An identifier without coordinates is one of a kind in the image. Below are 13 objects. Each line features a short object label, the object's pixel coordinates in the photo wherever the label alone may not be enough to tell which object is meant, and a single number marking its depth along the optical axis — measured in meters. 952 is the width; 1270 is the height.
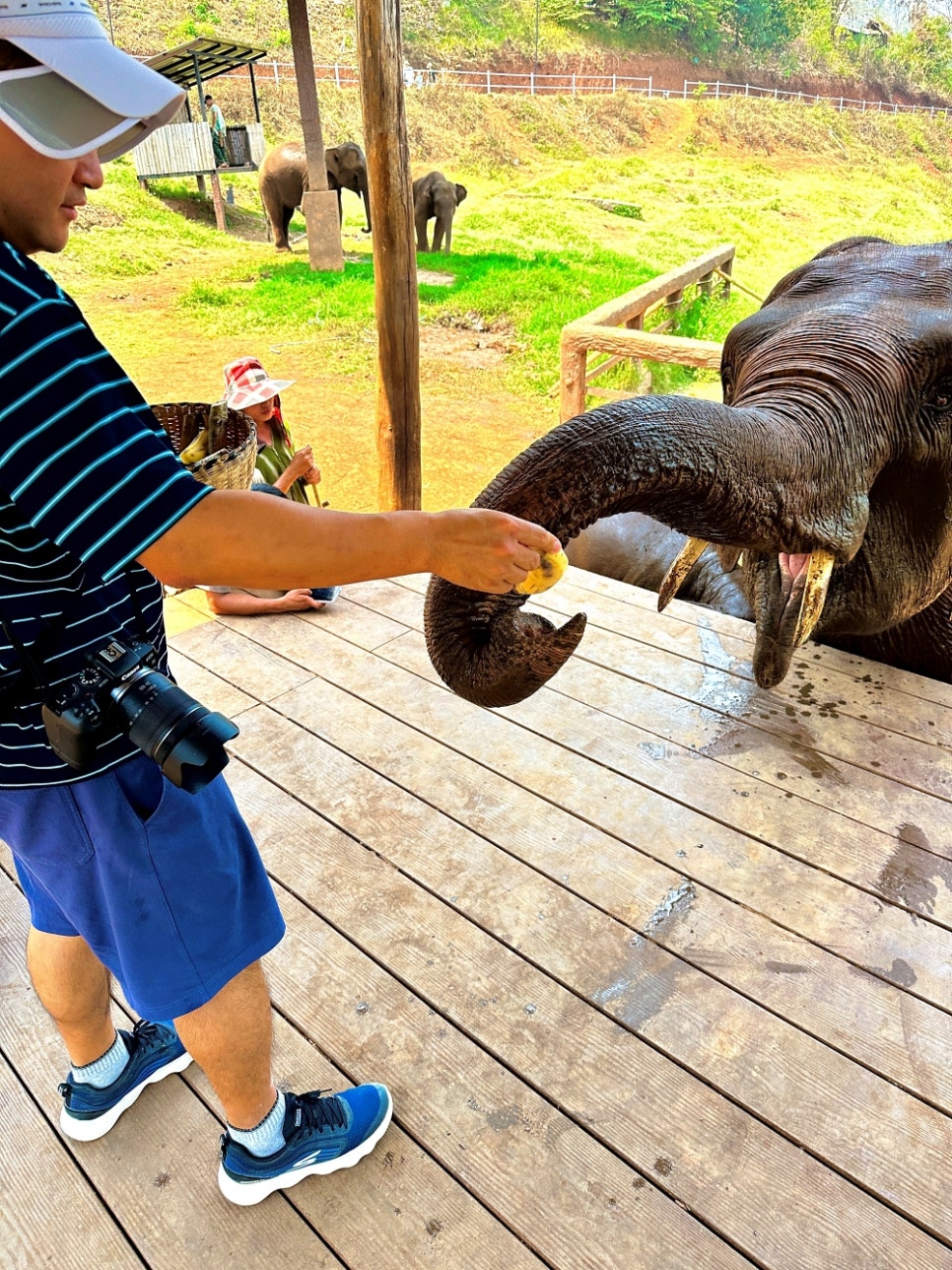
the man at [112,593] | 0.86
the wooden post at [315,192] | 10.83
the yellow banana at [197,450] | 3.95
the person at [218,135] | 15.58
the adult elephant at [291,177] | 14.76
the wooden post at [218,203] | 15.50
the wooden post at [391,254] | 3.85
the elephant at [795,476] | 1.56
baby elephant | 14.73
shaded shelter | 14.05
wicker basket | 3.17
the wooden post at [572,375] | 4.87
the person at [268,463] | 3.30
